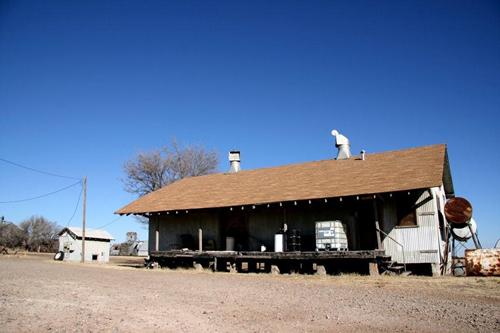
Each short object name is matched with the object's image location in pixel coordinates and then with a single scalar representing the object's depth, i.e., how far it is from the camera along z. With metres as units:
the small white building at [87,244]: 35.56
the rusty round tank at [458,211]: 18.99
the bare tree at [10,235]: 56.40
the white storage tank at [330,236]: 17.33
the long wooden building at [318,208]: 17.30
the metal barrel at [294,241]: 18.47
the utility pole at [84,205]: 32.16
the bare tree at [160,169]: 43.94
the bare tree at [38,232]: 56.75
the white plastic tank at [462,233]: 20.22
